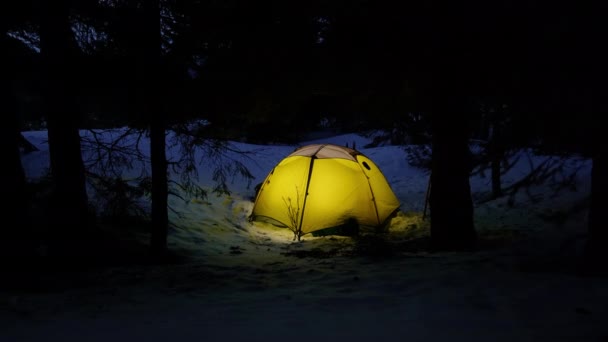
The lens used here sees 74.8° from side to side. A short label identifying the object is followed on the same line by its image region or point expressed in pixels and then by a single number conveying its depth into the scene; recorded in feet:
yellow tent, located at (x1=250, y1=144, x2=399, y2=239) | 33.42
